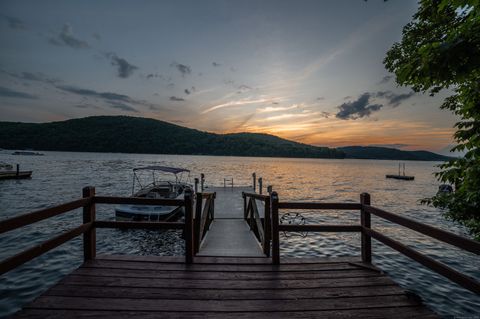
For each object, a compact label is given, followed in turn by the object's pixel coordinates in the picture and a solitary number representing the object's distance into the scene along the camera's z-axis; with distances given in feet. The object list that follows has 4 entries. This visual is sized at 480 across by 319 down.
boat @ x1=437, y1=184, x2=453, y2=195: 109.91
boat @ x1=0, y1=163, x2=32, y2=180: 126.69
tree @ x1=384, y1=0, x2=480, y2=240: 10.71
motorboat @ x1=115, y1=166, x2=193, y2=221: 51.55
